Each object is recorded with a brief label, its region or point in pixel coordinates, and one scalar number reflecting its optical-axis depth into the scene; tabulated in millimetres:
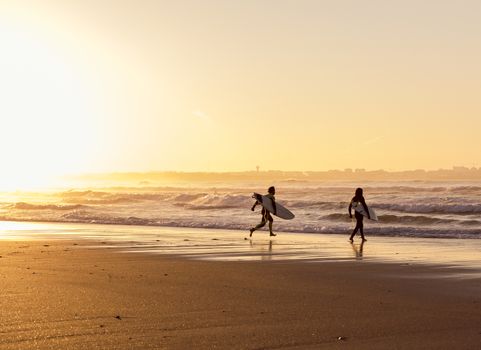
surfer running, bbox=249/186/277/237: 24762
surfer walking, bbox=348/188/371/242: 24172
